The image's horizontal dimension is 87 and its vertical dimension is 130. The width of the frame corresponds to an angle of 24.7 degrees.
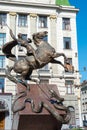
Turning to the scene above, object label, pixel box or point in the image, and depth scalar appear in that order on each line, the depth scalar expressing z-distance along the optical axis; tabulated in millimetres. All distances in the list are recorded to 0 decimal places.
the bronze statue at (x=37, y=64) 6623
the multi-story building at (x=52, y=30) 20681
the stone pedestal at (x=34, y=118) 6436
